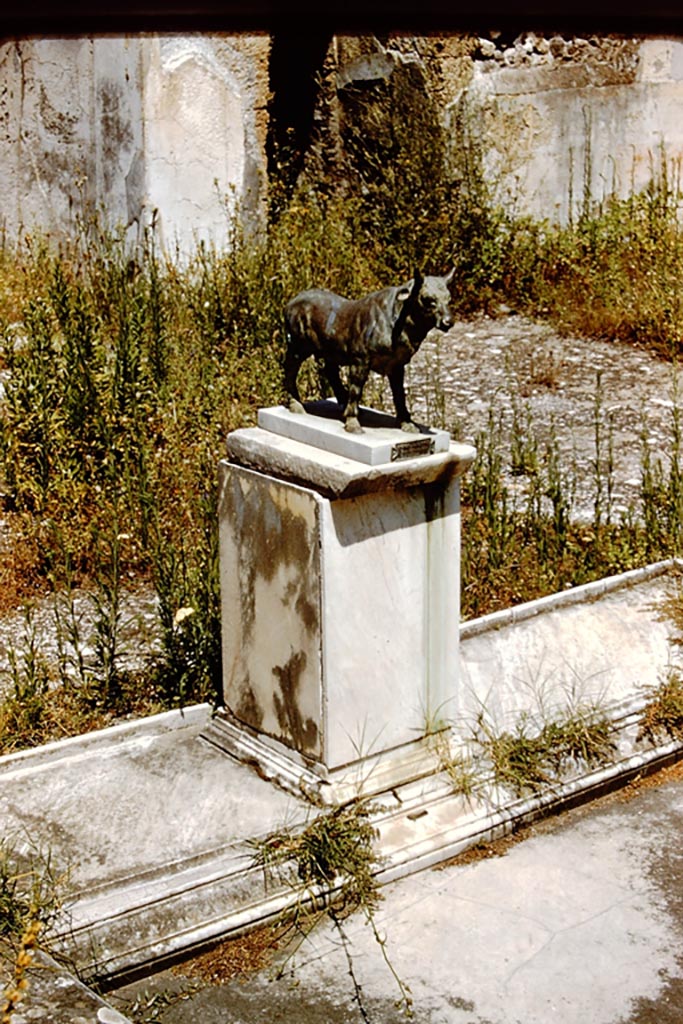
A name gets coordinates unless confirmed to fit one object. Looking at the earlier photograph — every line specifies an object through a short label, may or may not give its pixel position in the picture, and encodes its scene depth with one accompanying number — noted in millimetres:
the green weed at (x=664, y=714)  4004
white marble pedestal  3340
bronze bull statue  3266
